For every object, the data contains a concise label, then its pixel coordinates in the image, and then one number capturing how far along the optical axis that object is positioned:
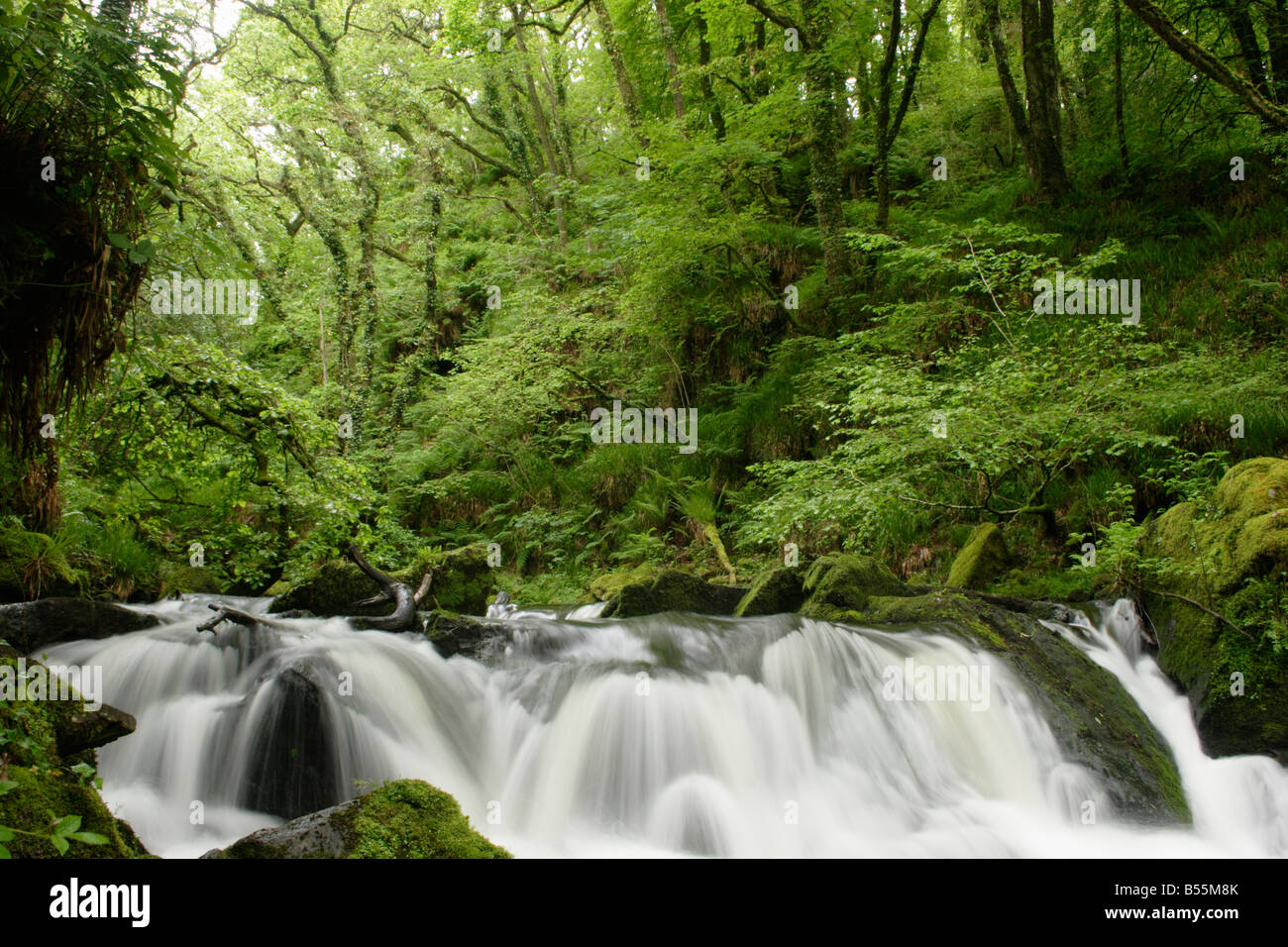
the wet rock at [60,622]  5.89
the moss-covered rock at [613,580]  10.27
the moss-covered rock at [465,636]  6.77
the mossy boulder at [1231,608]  5.27
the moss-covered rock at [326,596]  8.38
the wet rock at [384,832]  2.93
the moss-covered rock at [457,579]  9.91
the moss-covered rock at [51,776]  2.89
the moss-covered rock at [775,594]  8.11
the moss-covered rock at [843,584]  7.67
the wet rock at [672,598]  8.45
